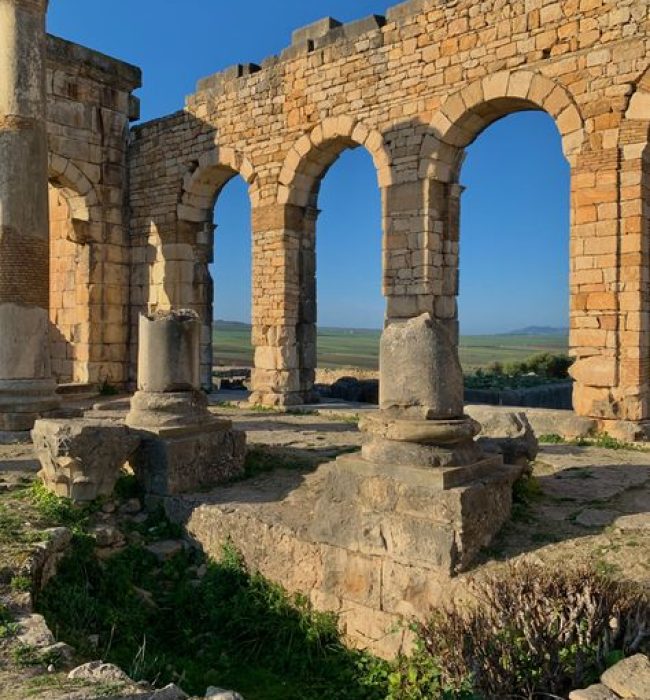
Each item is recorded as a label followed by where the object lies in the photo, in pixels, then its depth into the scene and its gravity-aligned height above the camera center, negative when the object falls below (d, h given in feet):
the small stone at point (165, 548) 18.31 -5.87
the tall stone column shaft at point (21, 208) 28.25 +5.77
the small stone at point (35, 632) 11.55 -5.32
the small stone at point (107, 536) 17.66 -5.31
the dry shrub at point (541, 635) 10.82 -5.06
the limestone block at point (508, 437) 18.98 -2.94
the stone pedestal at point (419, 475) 14.52 -3.24
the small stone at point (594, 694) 9.52 -5.18
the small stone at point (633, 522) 15.46 -4.37
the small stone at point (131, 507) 19.92 -5.08
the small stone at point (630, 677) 9.42 -4.98
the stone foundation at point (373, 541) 14.34 -4.84
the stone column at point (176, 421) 20.39 -2.64
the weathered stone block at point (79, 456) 18.69 -3.33
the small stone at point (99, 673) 10.15 -5.22
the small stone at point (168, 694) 9.46 -5.15
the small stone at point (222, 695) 9.87 -5.41
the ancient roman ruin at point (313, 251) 15.89 +4.97
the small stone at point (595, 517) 15.97 -4.42
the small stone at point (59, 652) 11.09 -5.31
